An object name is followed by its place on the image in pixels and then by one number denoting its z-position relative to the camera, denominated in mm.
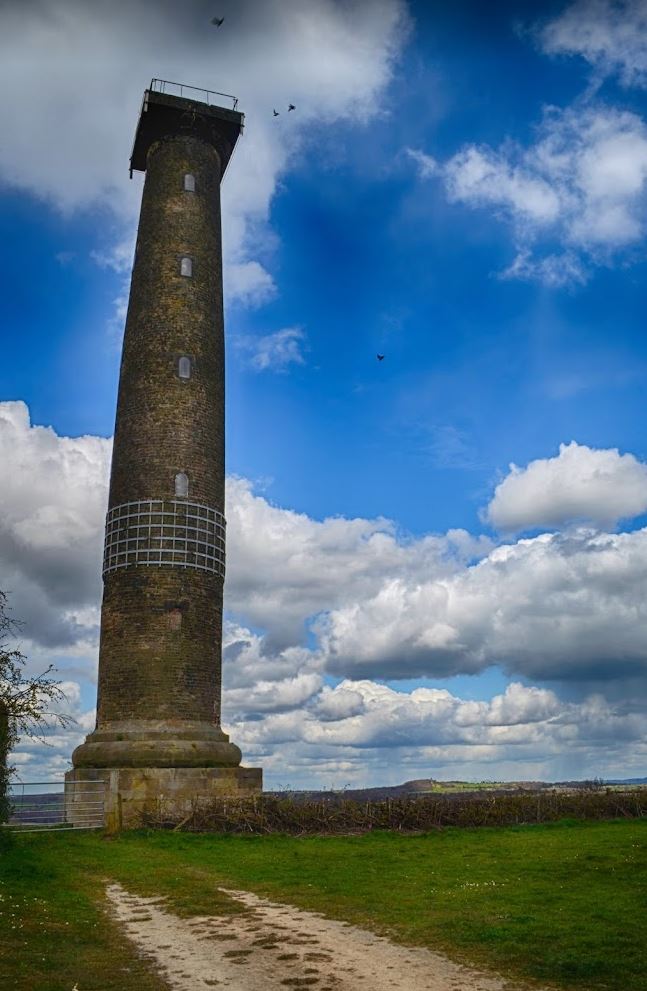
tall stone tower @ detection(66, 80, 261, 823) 28141
